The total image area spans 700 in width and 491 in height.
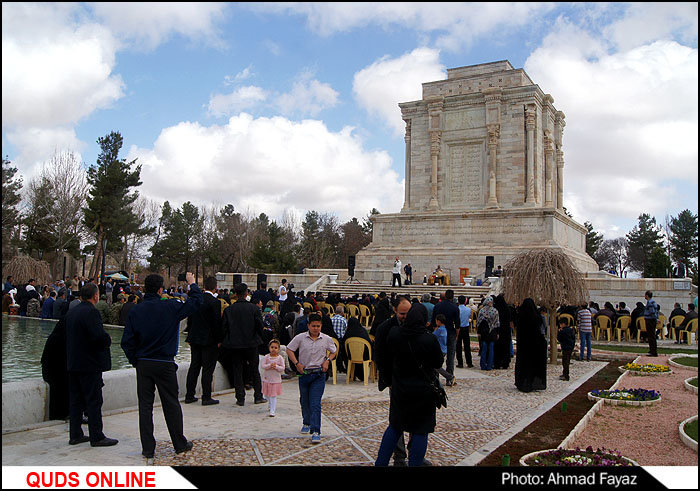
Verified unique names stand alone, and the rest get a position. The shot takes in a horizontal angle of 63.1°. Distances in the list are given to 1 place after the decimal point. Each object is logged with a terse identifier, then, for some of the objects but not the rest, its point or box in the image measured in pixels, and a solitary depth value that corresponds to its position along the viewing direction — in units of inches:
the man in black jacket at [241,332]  320.2
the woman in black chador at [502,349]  497.0
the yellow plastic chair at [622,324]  726.5
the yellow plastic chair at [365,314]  791.1
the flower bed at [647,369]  469.1
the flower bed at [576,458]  214.2
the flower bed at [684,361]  498.0
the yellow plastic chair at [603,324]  732.7
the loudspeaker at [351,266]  1233.6
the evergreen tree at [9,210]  1453.0
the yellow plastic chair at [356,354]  410.3
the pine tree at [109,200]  1636.3
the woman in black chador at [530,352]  396.8
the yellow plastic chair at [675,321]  697.0
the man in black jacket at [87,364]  231.3
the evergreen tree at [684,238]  2123.5
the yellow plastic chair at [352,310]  781.4
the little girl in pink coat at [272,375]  295.0
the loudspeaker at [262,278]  1148.3
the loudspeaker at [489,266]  1141.7
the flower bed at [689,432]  249.3
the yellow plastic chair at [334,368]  414.0
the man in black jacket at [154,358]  222.5
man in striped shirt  548.1
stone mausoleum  1302.9
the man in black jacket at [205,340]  316.8
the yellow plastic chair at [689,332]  647.5
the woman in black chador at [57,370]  256.7
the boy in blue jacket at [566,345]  441.4
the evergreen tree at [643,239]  2568.9
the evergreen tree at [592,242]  2306.8
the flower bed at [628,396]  348.5
